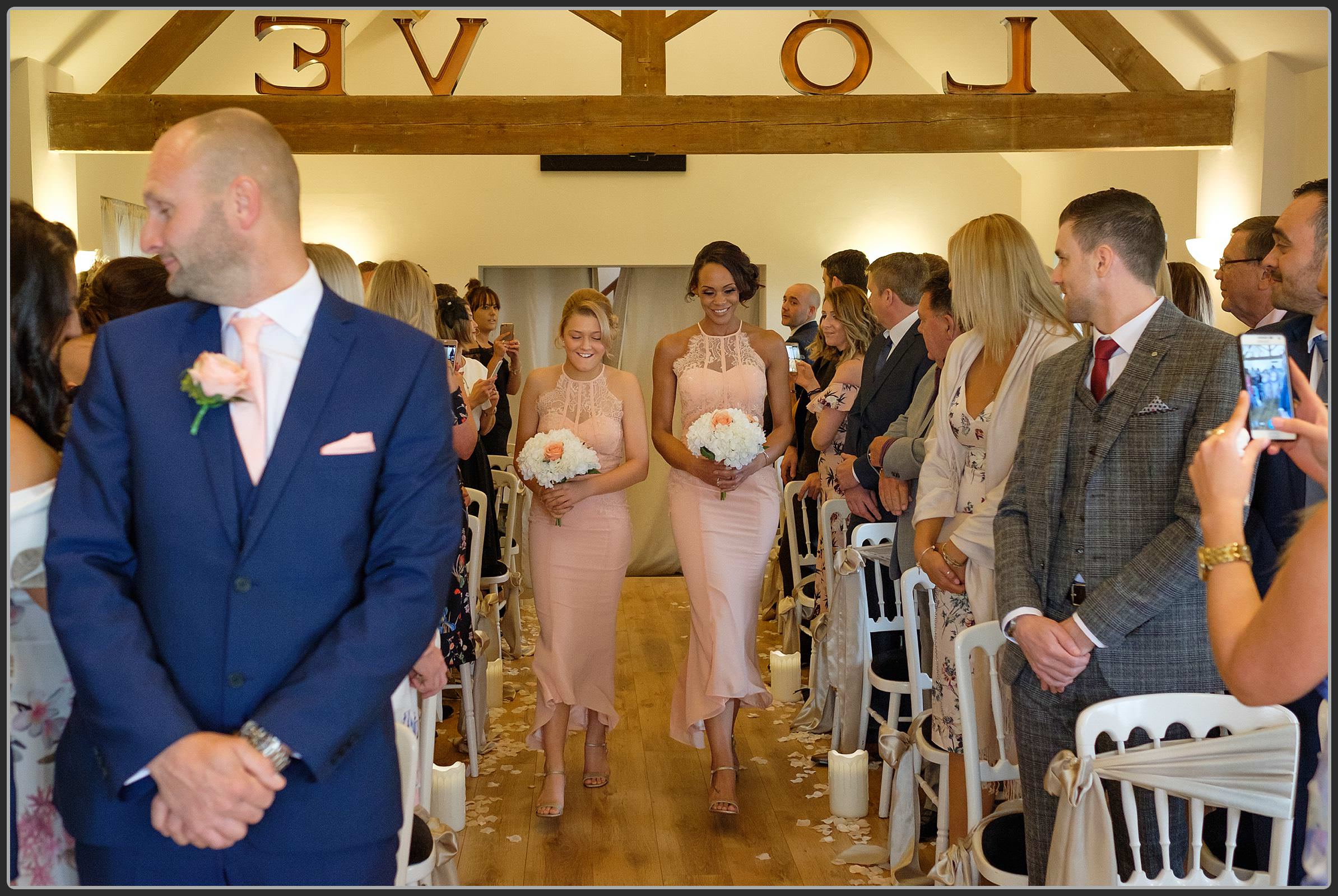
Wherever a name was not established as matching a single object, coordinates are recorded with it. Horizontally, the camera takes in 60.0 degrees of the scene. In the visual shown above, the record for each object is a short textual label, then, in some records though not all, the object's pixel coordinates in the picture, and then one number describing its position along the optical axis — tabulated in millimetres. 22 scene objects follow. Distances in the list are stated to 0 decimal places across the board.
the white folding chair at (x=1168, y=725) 1907
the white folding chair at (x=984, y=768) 2436
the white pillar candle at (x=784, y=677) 5477
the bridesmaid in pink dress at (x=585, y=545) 4285
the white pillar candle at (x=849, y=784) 4012
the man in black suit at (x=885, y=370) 4293
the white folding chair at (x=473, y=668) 4344
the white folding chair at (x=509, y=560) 5336
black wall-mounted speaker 9188
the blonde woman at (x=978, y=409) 3129
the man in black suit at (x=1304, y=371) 2416
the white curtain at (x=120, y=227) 7445
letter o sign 7016
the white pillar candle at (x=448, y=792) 3623
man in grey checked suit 2334
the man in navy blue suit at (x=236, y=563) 1658
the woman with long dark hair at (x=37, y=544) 1888
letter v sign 7039
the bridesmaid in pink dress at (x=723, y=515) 4328
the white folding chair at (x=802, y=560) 5395
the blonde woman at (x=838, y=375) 4996
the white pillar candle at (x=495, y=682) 5387
